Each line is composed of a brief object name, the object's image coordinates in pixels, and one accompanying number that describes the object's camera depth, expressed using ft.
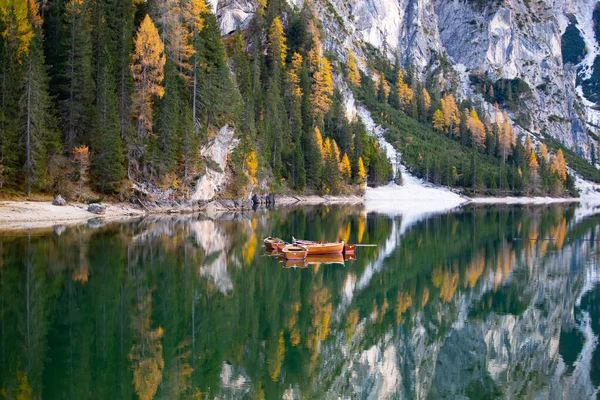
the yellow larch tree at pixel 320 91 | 360.48
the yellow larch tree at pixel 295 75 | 333.01
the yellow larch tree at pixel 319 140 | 321.73
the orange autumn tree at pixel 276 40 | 331.36
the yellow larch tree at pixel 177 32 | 213.05
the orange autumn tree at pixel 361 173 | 345.72
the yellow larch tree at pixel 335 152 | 326.65
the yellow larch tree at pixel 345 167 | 334.85
